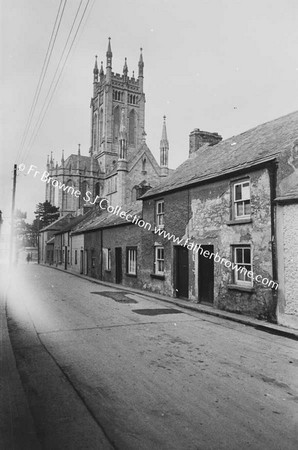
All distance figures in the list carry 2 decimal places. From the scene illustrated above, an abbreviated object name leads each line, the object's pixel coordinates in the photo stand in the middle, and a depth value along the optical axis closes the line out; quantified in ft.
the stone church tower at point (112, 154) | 171.63
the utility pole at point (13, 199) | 85.17
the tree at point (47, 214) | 235.61
